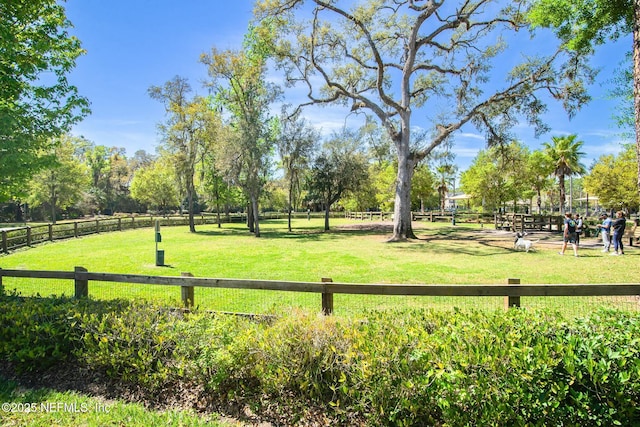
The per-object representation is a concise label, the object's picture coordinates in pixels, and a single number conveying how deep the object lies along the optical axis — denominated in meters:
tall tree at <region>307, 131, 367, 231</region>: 28.16
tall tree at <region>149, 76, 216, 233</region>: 27.54
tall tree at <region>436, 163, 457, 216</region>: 53.47
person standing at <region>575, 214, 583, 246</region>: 15.85
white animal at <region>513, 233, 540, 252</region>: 13.72
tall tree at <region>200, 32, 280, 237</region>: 23.80
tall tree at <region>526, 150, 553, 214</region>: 38.78
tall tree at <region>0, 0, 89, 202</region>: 5.98
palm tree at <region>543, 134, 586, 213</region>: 39.70
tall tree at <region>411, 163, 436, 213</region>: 41.00
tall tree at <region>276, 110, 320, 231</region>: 26.17
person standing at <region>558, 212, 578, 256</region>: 12.81
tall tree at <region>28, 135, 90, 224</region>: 33.44
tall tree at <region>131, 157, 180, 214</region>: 46.22
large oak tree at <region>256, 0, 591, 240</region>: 17.44
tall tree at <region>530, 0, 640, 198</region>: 6.02
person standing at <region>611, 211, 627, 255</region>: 12.24
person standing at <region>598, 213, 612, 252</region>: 13.34
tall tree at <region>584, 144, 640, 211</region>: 32.28
